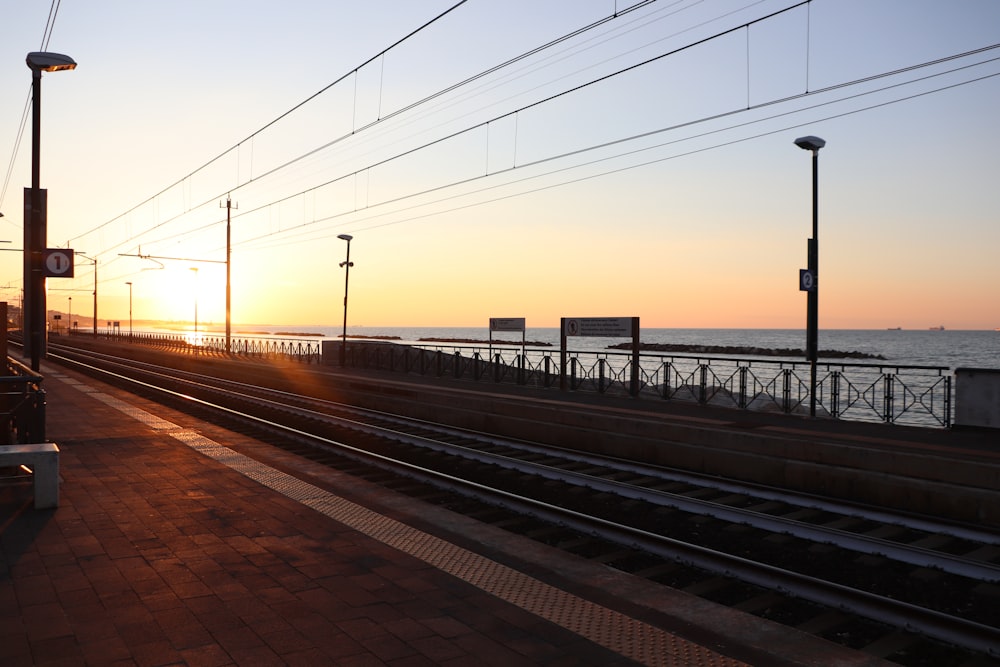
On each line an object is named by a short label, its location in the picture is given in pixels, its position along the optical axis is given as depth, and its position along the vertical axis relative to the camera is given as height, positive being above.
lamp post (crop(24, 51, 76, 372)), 14.64 +2.09
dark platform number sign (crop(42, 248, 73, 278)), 14.50 +1.24
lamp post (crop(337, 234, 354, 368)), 39.75 +3.20
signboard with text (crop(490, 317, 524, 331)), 28.95 +0.39
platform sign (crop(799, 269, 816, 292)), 17.19 +1.28
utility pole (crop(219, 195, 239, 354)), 50.69 +4.85
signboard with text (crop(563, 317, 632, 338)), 22.75 +0.24
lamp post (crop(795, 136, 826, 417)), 17.25 +1.44
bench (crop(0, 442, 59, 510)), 8.31 -1.50
